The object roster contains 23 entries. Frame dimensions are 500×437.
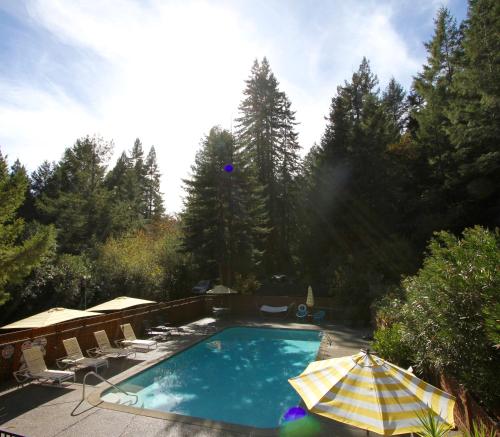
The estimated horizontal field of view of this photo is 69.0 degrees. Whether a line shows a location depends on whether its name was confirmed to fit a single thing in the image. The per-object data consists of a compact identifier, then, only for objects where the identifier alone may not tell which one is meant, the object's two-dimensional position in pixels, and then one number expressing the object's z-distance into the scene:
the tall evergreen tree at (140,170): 53.12
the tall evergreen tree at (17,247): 13.73
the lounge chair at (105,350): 11.07
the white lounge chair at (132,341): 12.20
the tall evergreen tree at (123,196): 33.09
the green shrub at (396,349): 8.82
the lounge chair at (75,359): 9.76
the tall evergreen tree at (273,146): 31.84
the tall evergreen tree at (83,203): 29.75
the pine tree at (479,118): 16.48
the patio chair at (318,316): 18.92
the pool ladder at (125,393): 8.58
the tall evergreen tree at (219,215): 21.73
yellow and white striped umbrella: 4.25
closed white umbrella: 19.06
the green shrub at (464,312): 4.98
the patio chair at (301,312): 19.59
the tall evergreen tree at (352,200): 22.80
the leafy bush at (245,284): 23.23
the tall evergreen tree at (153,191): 55.16
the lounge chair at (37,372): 8.71
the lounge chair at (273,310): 20.09
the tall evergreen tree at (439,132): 22.34
